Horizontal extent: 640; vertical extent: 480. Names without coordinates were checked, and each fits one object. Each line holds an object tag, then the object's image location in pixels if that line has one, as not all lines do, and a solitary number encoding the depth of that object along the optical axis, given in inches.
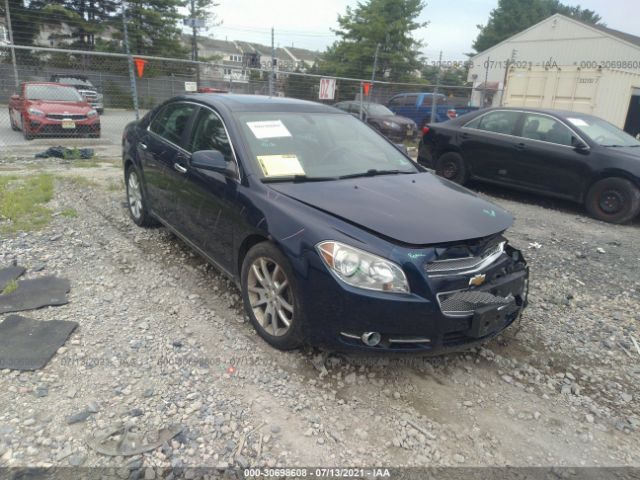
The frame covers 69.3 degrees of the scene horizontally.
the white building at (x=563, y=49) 1192.8
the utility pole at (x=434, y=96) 551.9
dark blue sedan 102.4
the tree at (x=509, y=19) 2230.6
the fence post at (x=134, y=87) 388.2
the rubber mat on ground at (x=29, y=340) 112.0
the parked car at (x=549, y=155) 256.5
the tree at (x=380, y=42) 1304.1
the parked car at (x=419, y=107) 681.0
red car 455.2
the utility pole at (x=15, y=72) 491.7
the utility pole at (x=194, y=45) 1200.0
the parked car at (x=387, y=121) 574.6
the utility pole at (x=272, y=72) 424.5
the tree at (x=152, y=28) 1089.4
